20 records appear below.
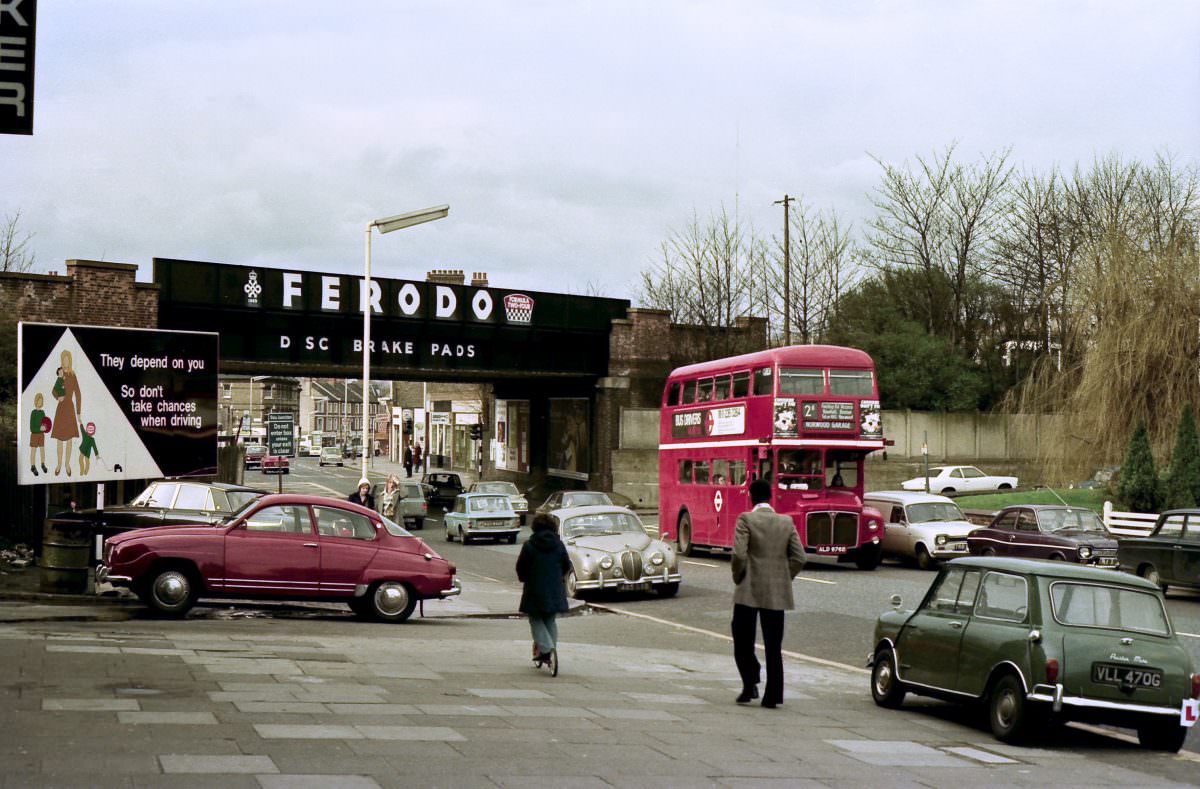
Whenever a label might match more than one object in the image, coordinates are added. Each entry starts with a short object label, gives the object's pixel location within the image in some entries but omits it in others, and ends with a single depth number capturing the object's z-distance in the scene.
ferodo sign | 45.53
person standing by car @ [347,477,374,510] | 32.25
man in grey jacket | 11.46
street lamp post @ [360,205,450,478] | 33.34
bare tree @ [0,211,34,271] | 67.50
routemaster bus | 28.47
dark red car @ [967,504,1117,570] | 24.99
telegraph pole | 55.66
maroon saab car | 17.33
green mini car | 10.13
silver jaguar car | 22.42
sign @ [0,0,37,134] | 10.41
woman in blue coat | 13.02
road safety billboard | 21.28
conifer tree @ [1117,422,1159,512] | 33.34
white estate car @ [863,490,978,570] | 29.41
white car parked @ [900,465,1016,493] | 55.06
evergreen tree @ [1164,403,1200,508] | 32.50
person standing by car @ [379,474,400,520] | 35.06
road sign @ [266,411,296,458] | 36.44
